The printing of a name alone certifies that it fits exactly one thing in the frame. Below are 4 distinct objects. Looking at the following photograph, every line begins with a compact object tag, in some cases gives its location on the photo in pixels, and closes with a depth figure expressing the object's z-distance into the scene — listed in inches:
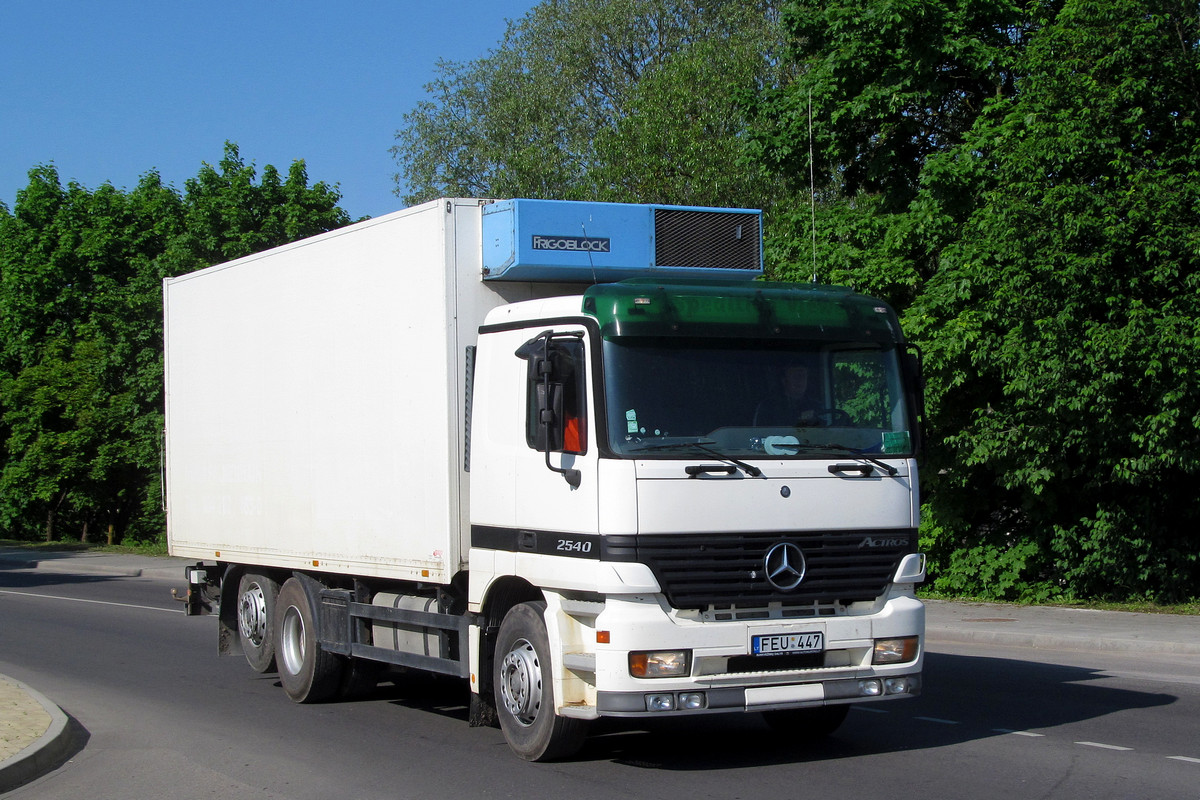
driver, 300.8
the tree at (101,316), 1421.0
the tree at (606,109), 1315.2
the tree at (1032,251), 610.9
